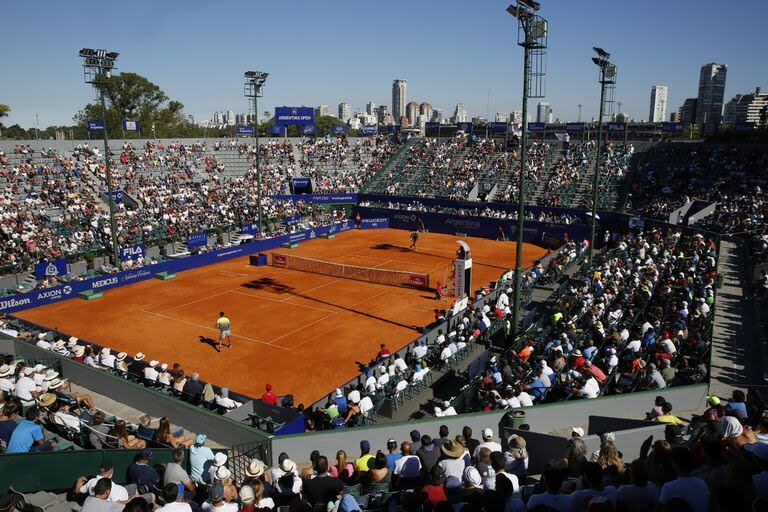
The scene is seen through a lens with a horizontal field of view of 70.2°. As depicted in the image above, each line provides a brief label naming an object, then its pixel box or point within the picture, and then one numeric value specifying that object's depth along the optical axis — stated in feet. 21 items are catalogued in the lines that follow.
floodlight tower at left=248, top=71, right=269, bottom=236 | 136.05
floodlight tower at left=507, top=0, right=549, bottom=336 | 60.29
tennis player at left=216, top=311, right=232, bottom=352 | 75.31
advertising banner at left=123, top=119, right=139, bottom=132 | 185.26
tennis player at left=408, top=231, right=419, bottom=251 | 138.82
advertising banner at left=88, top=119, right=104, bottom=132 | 170.62
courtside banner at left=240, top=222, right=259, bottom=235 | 151.86
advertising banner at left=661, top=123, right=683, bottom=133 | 204.85
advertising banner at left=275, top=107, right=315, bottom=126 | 217.97
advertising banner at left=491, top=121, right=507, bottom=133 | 222.48
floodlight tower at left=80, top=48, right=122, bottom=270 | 103.81
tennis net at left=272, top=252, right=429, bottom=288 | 107.14
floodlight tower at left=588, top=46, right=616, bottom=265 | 90.74
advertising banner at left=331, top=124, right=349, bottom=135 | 230.68
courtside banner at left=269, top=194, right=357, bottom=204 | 183.42
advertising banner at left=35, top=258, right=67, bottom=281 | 104.83
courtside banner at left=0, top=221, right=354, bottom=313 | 94.22
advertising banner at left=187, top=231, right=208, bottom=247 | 134.82
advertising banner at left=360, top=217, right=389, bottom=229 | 178.09
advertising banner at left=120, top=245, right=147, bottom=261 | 121.80
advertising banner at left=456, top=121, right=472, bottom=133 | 246.88
